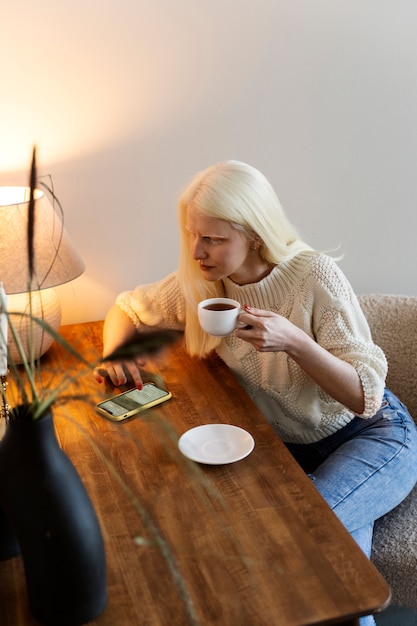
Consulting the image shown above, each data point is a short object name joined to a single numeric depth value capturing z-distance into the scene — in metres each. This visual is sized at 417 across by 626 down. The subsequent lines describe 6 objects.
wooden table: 1.12
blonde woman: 1.69
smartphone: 1.69
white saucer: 1.50
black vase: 1.05
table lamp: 1.84
